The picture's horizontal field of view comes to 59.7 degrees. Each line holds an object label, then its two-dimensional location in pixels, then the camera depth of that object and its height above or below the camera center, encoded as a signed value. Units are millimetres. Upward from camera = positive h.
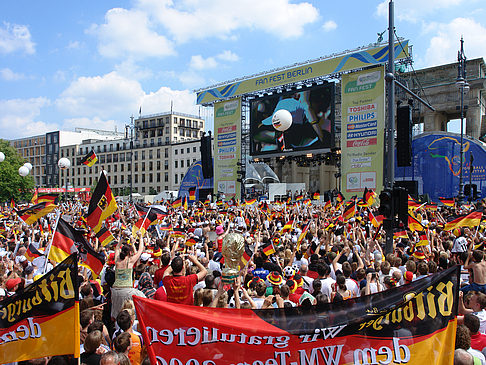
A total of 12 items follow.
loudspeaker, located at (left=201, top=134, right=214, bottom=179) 41531 +2856
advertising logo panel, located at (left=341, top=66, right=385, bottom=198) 30766 +4295
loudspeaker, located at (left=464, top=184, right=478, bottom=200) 25627 -121
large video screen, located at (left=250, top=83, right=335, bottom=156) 33531 +5615
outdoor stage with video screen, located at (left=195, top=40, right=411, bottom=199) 31500 +6655
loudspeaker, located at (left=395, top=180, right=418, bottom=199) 31094 +143
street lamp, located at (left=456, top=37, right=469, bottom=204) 19328 +5831
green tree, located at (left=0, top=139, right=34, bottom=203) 60938 +1009
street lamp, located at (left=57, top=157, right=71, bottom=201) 23950 +1363
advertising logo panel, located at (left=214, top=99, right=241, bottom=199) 41594 +4165
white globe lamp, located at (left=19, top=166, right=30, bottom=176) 30125 +1213
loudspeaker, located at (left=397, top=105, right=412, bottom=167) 18906 +2750
